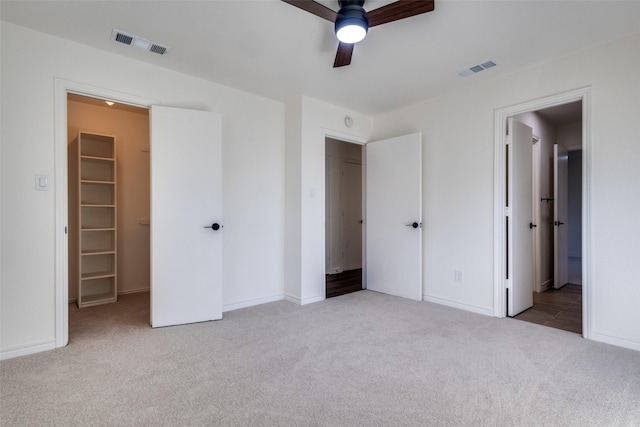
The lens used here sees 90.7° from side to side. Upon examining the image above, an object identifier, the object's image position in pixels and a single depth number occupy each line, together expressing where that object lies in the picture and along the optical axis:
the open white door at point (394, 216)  3.89
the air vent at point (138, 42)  2.50
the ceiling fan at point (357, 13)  1.89
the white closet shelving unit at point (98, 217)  3.88
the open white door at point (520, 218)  3.29
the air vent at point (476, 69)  2.98
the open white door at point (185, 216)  2.97
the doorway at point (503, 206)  2.98
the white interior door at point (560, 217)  4.52
